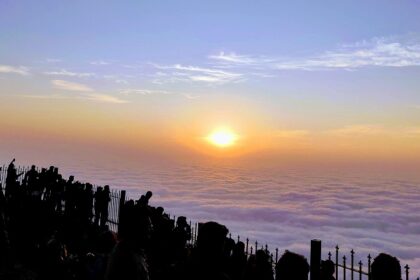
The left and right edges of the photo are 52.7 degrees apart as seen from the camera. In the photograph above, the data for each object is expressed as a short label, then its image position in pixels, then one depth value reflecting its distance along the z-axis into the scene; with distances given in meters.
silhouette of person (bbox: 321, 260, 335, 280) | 6.44
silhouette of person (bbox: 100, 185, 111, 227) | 14.95
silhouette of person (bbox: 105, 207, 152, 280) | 3.59
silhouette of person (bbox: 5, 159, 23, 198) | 15.82
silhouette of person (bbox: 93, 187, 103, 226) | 14.99
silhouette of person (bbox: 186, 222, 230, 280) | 3.18
